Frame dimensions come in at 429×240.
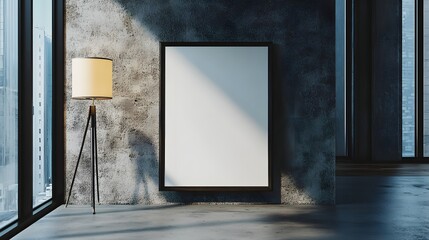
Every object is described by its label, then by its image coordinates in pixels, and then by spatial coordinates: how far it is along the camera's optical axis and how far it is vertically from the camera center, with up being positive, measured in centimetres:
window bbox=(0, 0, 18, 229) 376 +2
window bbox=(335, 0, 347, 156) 1223 +71
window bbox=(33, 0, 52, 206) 462 +21
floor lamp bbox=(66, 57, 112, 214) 475 +34
